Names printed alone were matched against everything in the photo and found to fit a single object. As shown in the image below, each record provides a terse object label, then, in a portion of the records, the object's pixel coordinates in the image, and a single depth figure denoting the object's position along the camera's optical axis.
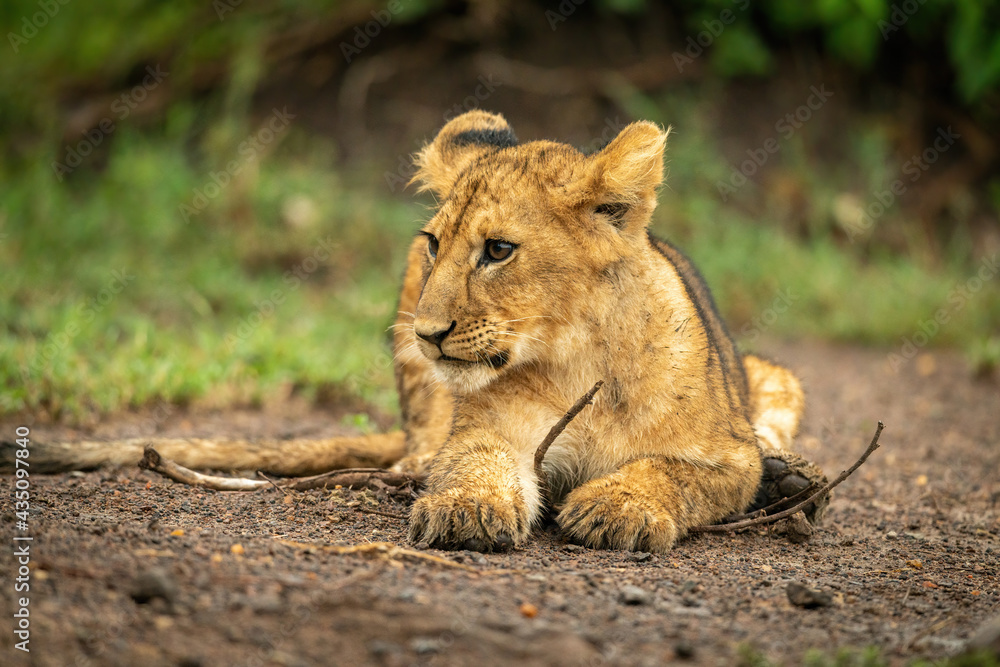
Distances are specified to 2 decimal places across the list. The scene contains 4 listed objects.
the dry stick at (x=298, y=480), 8.09
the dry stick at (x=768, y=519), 7.41
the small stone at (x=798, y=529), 7.70
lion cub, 7.15
